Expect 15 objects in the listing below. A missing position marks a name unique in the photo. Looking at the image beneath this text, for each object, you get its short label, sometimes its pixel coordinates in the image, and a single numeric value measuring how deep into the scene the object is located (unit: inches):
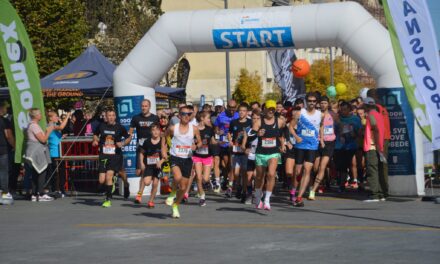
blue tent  940.6
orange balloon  1025.5
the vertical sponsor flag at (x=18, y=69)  733.9
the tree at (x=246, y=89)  2240.4
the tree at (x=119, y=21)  1800.0
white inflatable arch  697.6
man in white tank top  597.3
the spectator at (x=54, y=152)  787.4
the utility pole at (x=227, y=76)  1596.0
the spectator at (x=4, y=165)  727.1
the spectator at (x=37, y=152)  735.7
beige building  2640.3
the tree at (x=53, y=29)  1601.9
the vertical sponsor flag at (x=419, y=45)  599.8
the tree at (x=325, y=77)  2539.4
